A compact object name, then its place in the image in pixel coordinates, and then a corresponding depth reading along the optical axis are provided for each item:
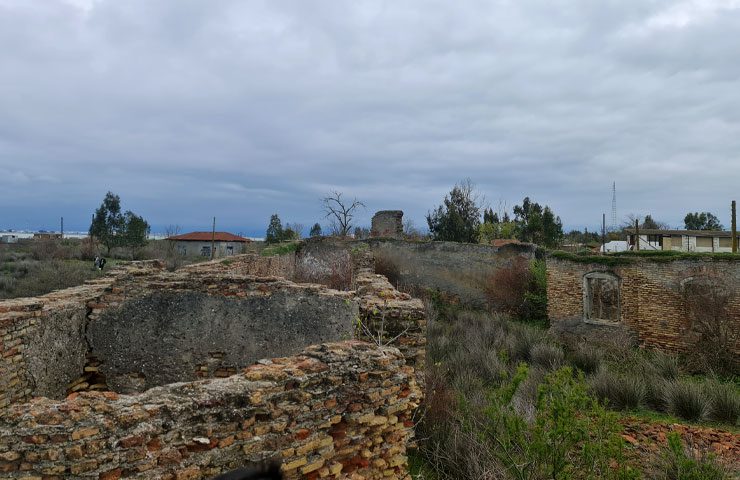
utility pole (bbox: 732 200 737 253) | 21.09
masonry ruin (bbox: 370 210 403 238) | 25.25
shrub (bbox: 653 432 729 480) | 4.43
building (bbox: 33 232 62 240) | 48.31
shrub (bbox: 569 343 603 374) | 12.28
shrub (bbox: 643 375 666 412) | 9.14
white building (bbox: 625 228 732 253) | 33.06
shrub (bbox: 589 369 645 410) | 9.21
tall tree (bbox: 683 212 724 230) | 49.94
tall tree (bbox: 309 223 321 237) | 50.05
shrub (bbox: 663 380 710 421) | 8.62
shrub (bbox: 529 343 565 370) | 11.96
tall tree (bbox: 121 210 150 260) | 35.44
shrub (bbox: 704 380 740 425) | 8.48
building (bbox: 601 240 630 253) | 35.05
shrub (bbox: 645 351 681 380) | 11.43
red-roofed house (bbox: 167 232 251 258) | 46.88
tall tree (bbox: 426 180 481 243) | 37.84
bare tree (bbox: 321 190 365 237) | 34.06
